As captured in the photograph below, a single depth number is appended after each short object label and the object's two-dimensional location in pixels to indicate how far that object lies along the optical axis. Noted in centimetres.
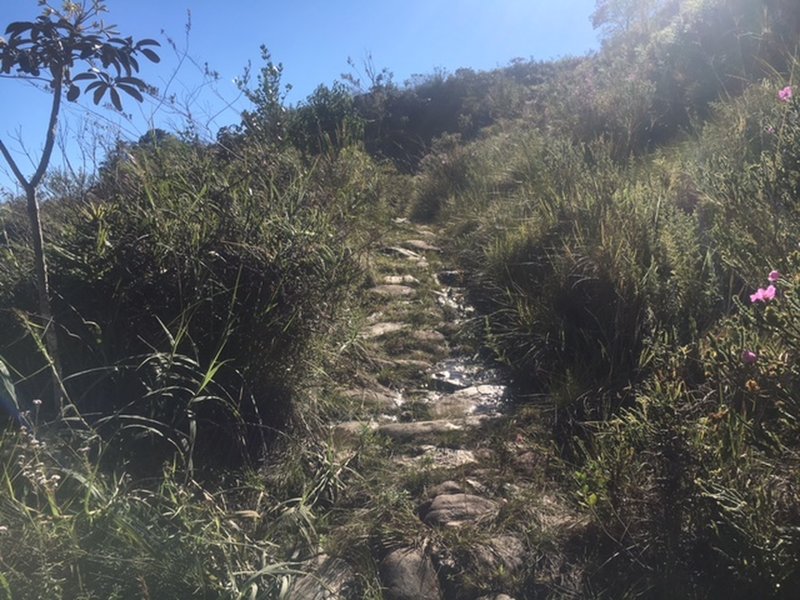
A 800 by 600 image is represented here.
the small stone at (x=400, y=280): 545
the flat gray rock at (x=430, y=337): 452
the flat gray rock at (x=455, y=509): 268
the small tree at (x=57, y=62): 279
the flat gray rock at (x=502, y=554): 244
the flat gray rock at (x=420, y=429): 338
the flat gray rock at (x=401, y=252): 614
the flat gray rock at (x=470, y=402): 365
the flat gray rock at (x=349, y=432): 332
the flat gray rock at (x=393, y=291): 519
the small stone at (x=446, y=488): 289
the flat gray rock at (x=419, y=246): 641
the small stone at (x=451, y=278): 553
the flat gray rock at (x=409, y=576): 236
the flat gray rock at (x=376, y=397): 375
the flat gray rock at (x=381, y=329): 454
